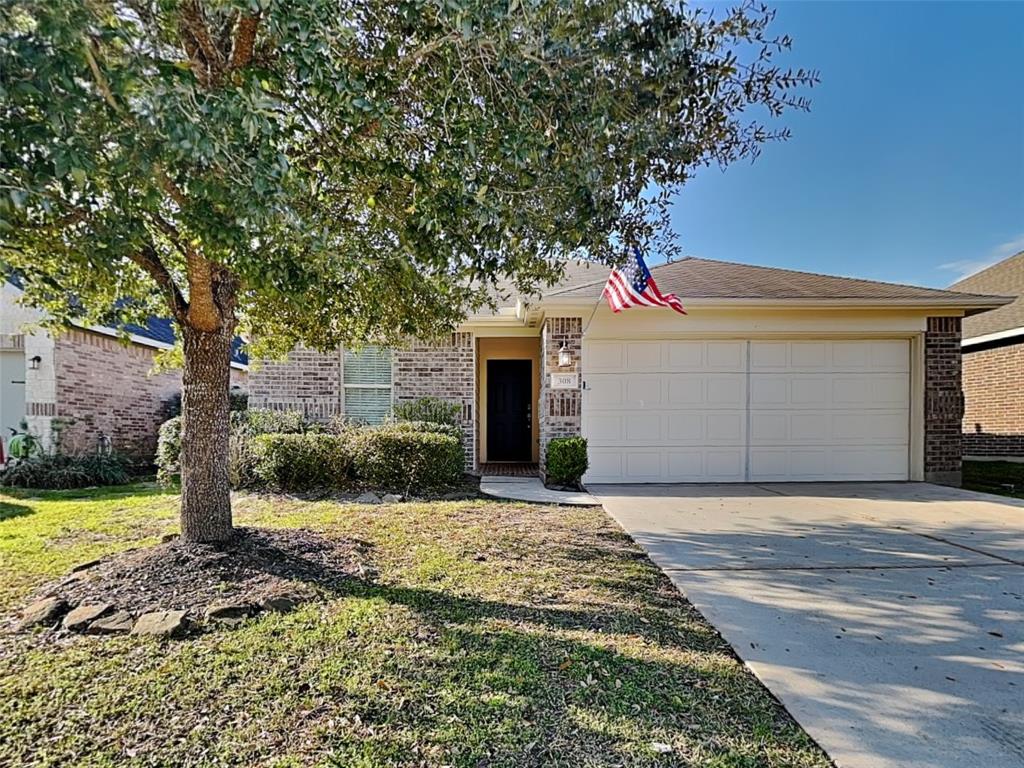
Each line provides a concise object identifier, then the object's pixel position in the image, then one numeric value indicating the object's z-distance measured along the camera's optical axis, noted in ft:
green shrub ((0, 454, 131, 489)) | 28.14
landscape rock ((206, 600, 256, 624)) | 10.84
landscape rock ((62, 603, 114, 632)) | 10.51
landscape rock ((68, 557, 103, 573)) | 13.61
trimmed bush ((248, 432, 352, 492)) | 25.96
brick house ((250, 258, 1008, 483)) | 28.81
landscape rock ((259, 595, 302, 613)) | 11.43
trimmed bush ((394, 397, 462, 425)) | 32.60
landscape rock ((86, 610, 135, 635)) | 10.33
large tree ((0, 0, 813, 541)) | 7.35
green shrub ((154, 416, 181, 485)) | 28.40
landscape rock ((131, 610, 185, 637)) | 10.20
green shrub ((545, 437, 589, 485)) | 27.43
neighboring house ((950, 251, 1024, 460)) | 40.37
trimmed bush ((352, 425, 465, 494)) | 25.98
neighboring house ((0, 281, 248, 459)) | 31.37
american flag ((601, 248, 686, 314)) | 22.07
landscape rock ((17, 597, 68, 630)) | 10.71
